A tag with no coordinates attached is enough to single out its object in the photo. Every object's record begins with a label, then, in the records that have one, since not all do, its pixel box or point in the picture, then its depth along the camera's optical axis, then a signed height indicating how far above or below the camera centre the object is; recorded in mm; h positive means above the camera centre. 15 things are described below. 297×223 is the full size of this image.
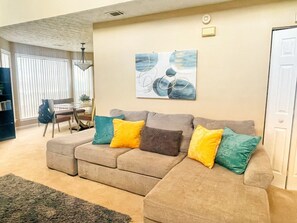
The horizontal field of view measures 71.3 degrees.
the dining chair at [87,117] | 5215 -831
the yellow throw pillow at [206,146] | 2268 -664
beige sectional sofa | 1562 -890
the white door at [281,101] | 2479 -169
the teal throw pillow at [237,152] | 2102 -671
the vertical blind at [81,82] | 7375 +107
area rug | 2039 -1304
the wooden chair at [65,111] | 5519 -697
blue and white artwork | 3080 +175
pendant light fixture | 5707 +544
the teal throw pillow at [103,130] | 3023 -658
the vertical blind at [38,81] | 5898 +121
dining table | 5480 -684
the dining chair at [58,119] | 5249 -870
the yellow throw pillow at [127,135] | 2883 -692
